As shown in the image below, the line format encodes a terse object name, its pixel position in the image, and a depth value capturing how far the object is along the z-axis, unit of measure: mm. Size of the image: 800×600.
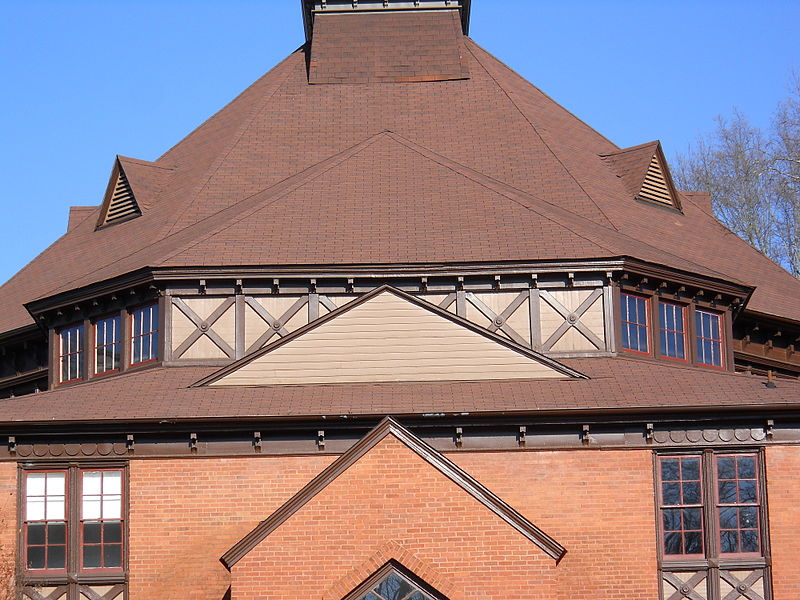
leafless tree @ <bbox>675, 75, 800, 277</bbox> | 47688
